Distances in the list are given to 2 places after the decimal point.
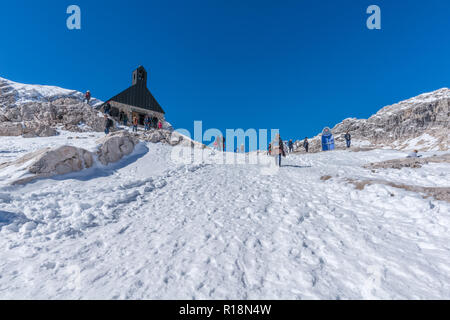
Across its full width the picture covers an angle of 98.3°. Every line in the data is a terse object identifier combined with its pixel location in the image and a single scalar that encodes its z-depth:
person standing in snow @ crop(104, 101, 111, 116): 26.23
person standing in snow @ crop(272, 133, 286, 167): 12.13
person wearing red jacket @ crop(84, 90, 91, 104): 29.96
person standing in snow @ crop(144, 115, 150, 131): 25.89
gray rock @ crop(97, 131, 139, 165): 10.63
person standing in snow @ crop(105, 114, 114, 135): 18.86
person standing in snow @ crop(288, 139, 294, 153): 30.23
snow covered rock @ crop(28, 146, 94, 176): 7.76
